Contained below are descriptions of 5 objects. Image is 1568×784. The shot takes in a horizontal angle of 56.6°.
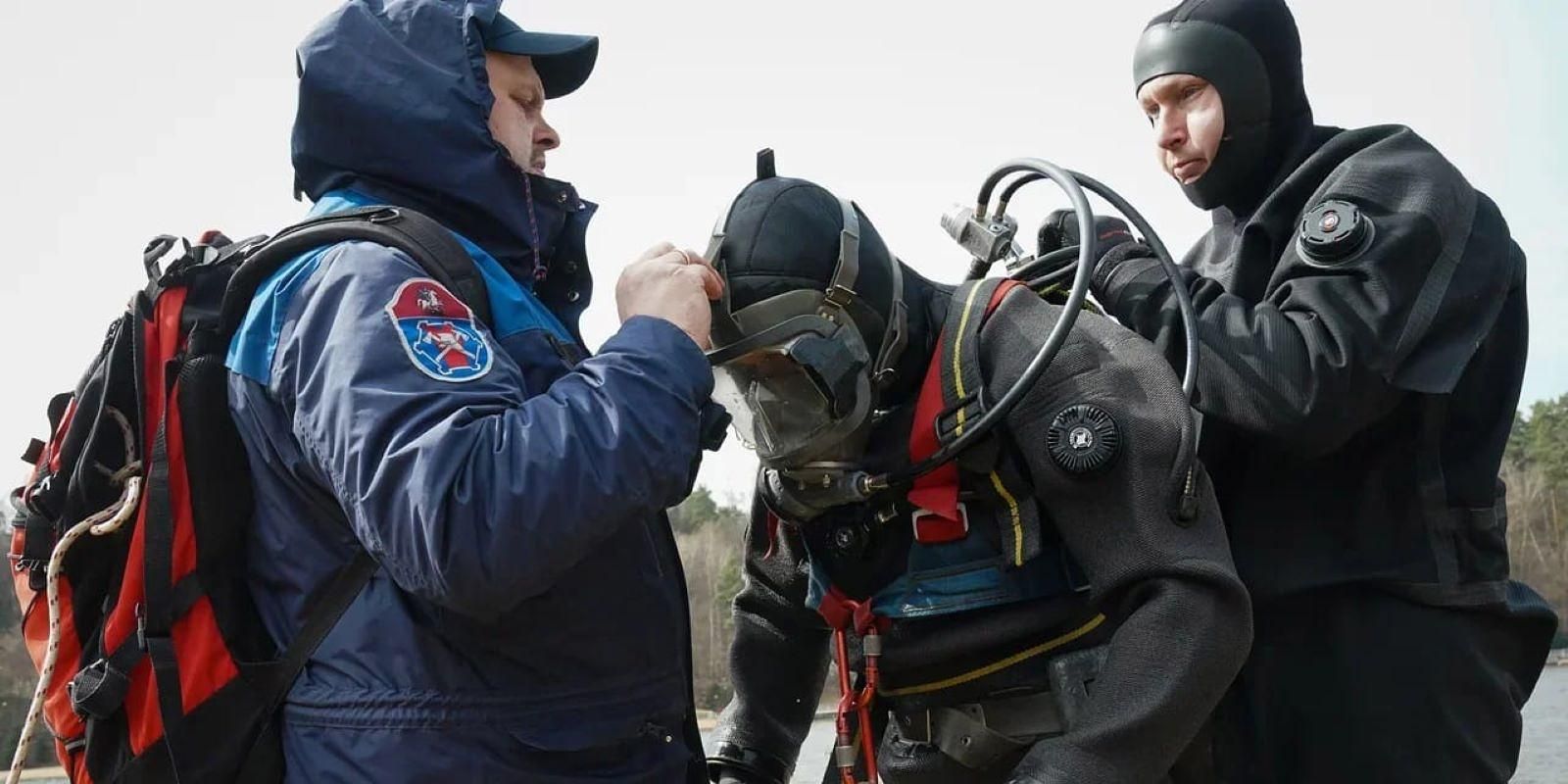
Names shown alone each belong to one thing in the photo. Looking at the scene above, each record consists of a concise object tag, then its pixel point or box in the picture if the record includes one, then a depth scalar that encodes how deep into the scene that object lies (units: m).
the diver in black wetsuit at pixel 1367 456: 2.44
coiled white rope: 1.79
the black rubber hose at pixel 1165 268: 2.38
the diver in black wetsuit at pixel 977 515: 2.27
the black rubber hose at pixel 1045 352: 2.30
